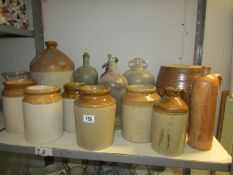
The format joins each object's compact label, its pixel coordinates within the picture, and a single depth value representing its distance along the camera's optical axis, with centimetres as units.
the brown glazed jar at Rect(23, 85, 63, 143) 69
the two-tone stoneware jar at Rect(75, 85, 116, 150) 66
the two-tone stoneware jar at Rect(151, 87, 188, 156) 63
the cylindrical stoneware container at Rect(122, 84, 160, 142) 71
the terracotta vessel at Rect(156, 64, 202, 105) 76
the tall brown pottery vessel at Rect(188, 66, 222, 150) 65
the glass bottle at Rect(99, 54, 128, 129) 84
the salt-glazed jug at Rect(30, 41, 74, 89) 89
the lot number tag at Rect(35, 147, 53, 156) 71
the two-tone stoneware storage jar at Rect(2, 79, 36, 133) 78
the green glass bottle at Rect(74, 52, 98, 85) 93
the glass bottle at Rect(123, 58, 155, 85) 91
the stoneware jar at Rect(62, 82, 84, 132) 79
